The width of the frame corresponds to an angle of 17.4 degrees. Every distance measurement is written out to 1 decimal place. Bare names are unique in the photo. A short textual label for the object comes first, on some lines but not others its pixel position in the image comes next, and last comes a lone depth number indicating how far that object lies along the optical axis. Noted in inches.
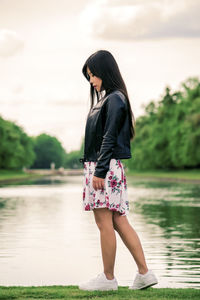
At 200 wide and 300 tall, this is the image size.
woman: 205.5
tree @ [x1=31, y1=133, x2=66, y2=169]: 6387.8
